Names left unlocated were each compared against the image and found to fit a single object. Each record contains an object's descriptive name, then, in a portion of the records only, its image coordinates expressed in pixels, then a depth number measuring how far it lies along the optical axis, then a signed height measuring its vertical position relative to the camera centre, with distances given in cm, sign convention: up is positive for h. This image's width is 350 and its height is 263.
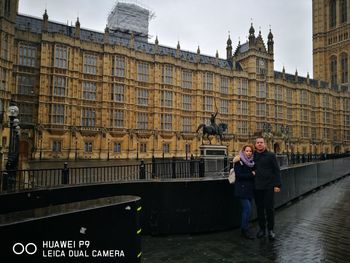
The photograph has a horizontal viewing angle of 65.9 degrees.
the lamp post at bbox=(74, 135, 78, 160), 3550 -62
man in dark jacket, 706 -89
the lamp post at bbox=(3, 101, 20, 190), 1204 +4
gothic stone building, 3491 +852
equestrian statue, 2011 +132
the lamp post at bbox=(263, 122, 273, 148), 5548 +329
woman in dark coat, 729 -98
